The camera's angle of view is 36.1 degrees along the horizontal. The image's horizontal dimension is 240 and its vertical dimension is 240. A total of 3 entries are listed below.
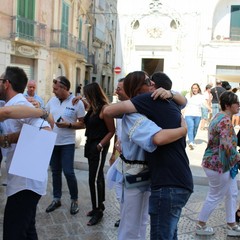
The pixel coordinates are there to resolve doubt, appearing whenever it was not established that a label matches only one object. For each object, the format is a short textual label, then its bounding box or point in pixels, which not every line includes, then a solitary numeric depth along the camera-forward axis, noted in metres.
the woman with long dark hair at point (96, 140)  4.27
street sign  26.70
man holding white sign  2.56
